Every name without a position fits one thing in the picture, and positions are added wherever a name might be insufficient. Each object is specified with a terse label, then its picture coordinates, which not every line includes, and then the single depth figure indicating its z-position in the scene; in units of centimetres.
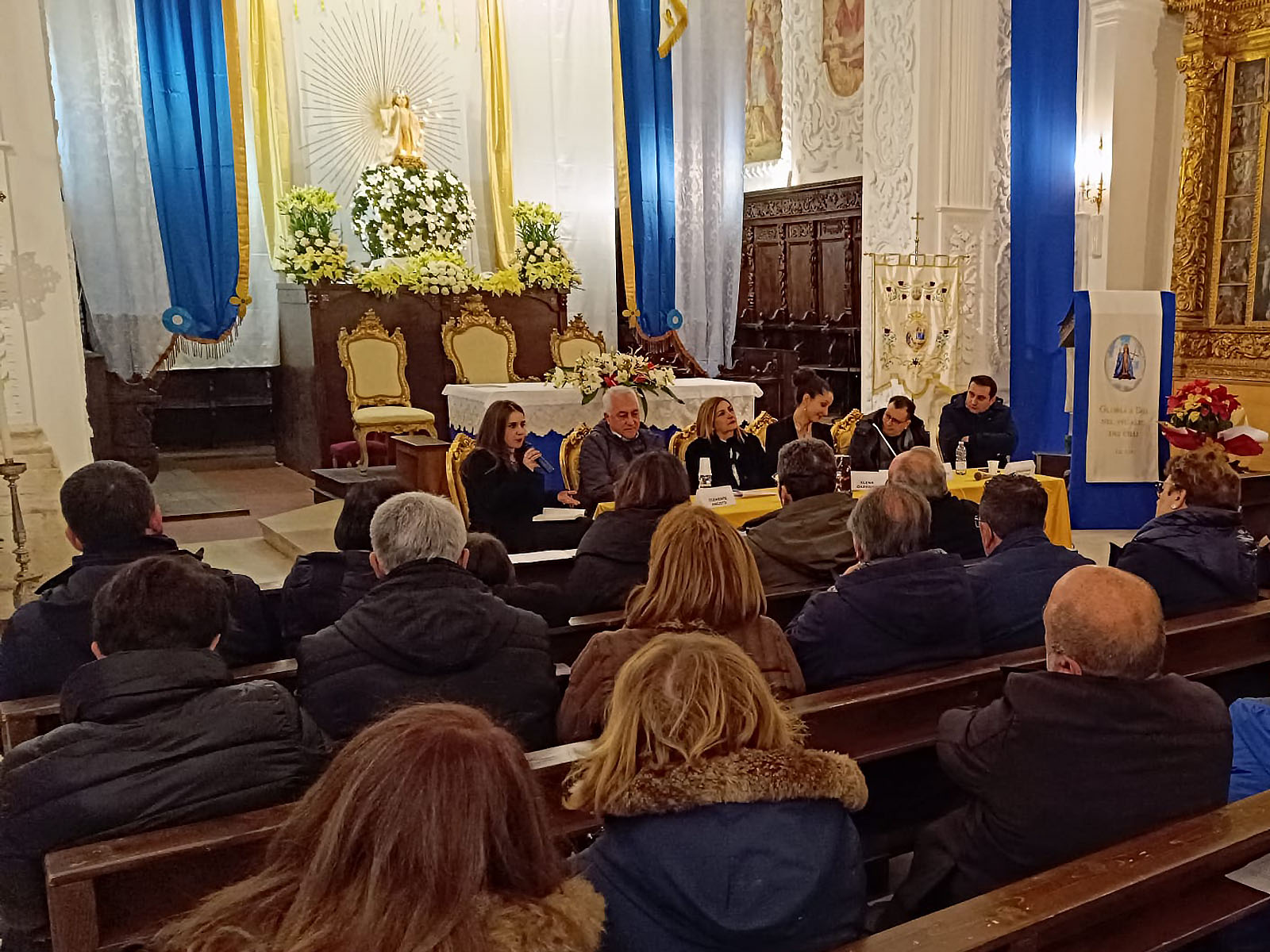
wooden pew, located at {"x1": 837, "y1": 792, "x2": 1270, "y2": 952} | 166
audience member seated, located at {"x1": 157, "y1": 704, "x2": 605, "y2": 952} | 114
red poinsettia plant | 640
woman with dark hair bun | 604
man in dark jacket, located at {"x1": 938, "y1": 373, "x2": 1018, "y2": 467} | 657
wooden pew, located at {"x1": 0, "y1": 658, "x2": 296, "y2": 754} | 252
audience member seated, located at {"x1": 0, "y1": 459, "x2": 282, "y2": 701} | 270
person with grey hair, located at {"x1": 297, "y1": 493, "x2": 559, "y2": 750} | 234
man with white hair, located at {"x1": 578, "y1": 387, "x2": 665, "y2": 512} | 552
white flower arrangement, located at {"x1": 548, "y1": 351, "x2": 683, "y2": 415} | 699
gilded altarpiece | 802
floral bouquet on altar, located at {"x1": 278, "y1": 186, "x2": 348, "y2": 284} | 894
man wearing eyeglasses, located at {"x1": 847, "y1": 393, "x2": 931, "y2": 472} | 596
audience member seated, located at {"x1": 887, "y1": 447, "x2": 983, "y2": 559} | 400
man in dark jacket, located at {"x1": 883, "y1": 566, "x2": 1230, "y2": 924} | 194
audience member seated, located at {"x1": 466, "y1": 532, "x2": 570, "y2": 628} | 322
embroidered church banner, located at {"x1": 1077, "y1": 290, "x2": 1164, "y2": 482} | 700
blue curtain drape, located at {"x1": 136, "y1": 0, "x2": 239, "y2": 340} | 834
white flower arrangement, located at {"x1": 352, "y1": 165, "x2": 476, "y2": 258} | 952
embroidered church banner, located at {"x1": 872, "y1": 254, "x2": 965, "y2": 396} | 854
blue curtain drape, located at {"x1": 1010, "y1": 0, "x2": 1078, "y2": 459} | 841
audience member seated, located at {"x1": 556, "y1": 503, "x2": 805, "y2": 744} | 250
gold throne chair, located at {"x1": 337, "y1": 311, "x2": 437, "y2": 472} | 882
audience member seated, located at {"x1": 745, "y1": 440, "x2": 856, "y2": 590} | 381
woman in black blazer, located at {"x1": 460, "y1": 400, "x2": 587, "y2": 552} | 493
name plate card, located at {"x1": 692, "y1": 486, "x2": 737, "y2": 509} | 490
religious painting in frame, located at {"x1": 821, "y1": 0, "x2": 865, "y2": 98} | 998
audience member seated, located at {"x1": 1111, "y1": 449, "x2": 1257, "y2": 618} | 338
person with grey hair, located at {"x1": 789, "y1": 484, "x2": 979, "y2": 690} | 277
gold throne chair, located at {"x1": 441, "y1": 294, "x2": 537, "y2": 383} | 949
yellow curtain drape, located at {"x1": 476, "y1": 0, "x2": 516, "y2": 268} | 1015
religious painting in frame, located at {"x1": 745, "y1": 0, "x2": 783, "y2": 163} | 1116
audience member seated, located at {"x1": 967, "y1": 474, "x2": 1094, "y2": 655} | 307
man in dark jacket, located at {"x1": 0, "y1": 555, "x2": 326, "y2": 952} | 183
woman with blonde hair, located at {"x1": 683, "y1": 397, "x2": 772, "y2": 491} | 578
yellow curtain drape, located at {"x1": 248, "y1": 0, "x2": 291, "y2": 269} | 916
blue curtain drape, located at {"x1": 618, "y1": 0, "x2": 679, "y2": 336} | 1020
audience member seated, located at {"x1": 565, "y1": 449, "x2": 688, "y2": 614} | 347
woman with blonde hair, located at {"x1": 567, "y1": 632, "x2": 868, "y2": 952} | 148
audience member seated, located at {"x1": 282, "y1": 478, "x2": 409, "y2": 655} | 298
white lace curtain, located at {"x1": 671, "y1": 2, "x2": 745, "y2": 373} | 1043
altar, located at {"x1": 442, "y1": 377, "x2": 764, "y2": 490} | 727
